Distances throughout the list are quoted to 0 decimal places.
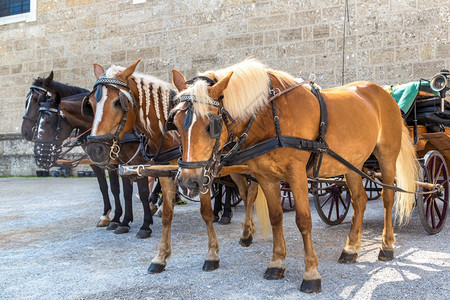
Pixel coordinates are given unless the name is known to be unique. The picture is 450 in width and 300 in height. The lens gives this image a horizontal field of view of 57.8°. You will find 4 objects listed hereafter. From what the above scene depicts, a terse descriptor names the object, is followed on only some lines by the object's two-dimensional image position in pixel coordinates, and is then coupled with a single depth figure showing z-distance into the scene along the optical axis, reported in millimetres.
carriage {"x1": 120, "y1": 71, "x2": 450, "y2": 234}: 4633
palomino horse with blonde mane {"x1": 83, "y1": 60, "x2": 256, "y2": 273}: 3570
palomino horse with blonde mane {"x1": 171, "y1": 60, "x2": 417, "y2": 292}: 2572
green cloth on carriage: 4785
